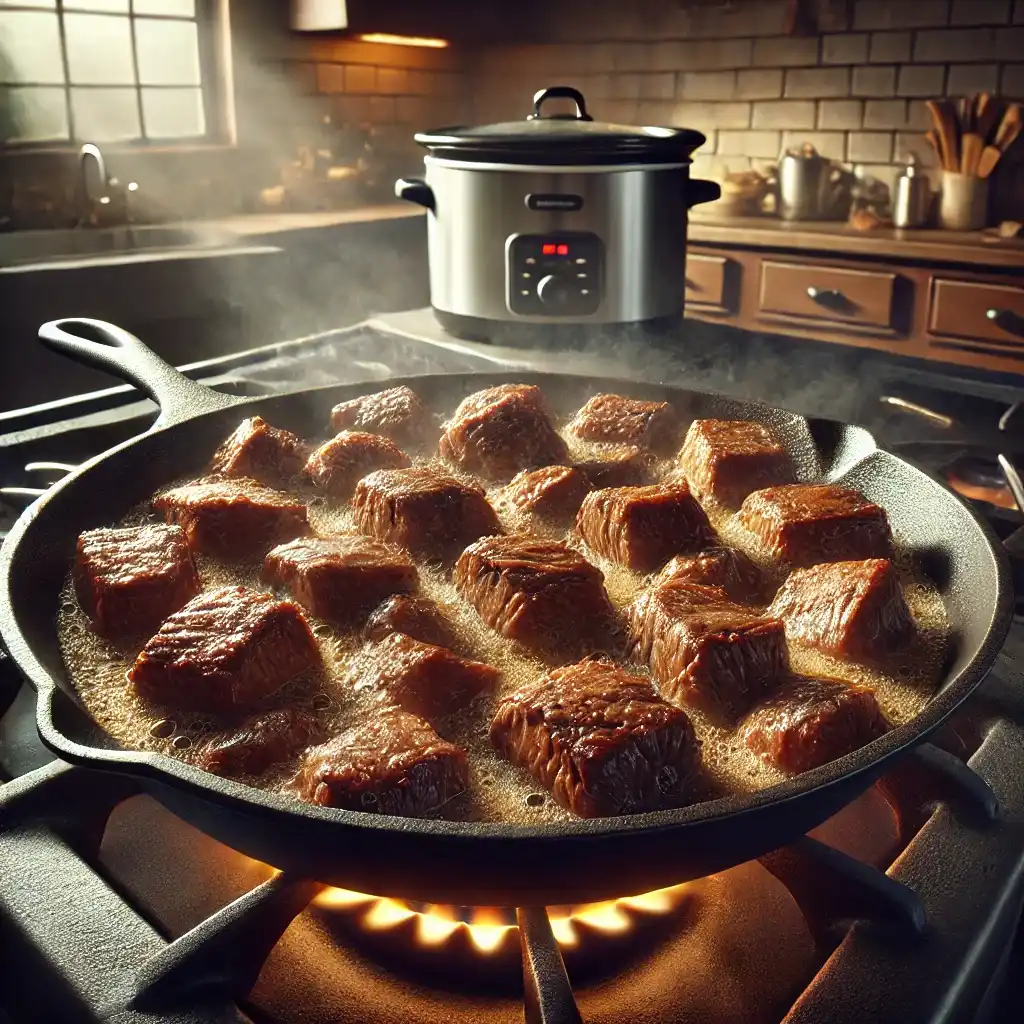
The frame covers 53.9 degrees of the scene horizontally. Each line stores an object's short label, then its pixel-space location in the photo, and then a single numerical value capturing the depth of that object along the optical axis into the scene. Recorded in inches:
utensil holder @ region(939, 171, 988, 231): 154.8
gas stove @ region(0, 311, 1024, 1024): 29.3
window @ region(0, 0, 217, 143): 159.9
